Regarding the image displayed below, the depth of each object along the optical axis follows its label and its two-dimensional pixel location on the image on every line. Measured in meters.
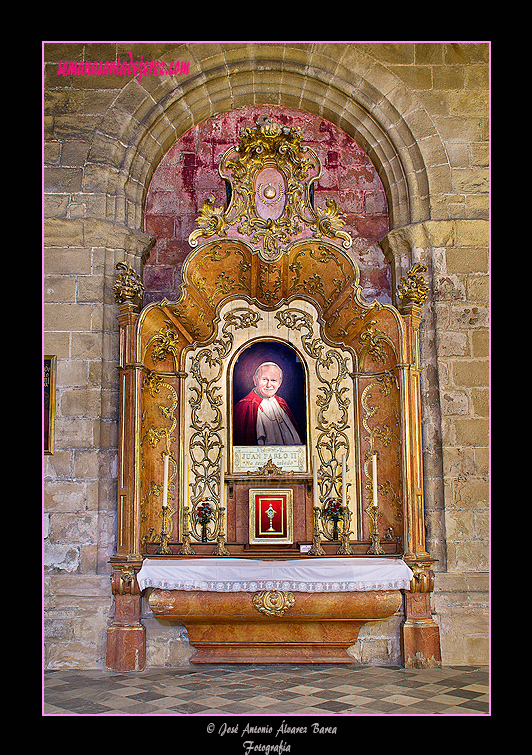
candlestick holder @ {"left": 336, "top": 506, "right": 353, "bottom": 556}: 6.09
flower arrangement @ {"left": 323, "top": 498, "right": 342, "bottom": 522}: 6.25
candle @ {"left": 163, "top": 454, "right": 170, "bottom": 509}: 6.12
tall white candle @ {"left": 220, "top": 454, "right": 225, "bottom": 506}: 6.45
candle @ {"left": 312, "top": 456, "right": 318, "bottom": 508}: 6.38
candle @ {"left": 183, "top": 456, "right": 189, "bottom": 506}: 6.45
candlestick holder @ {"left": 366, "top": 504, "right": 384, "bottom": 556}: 6.00
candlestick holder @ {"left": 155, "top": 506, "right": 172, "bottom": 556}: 6.09
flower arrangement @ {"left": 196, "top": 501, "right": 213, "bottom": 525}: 6.25
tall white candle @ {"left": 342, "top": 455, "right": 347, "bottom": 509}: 6.31
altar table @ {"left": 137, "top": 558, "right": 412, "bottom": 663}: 5.48
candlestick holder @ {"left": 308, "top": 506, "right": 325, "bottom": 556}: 6.07
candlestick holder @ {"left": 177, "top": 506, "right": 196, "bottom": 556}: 6.04
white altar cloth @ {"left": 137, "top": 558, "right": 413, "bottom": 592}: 5.47
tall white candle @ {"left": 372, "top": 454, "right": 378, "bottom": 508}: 6.11
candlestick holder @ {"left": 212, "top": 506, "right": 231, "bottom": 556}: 6.11
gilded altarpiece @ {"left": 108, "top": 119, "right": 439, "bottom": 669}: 6.01
